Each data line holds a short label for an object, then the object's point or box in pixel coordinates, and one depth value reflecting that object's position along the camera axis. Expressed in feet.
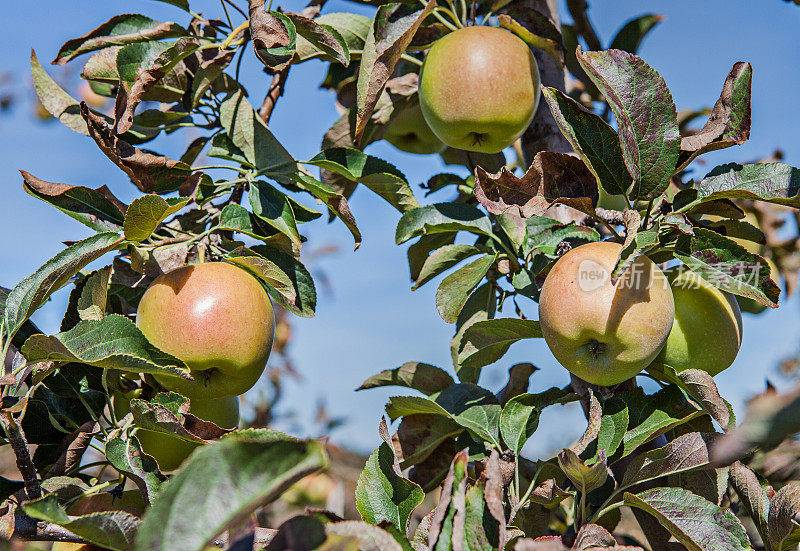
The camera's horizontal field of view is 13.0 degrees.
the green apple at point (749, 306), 6.31
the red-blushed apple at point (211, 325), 5.76
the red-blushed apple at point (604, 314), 5.64
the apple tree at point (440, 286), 5.62
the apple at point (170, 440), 5.85
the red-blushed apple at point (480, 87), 6.01
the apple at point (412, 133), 6.47
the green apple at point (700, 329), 5.79
